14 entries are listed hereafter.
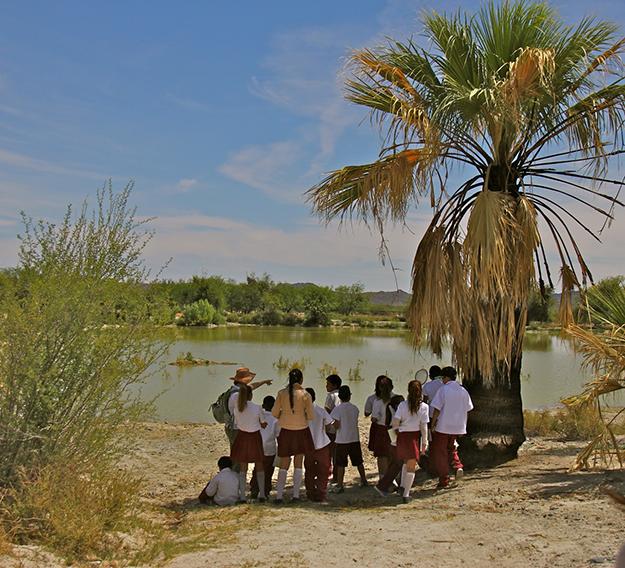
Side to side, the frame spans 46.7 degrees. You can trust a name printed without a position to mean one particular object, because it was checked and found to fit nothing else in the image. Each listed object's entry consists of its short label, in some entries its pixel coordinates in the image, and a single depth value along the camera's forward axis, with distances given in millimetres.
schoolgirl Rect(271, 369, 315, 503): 7973
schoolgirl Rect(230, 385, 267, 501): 7992
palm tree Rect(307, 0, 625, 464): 8594
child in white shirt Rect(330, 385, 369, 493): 8797
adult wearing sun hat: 8141
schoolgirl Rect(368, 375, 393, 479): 8859
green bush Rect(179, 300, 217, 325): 59756
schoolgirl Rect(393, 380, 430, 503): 8094
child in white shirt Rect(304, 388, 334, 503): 8195
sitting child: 8031
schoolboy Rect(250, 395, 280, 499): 8453
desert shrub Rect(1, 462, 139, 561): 5367
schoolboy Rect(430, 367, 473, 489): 8461
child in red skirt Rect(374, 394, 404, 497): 8497
